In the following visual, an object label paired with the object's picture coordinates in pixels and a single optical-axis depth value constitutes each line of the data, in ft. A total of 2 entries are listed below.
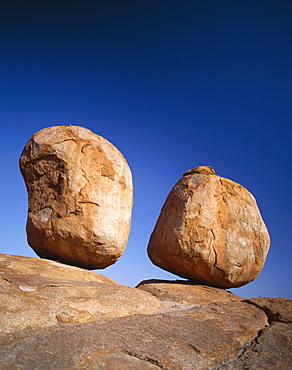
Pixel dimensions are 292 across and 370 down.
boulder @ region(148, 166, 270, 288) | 25.89
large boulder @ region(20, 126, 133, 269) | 20.70
